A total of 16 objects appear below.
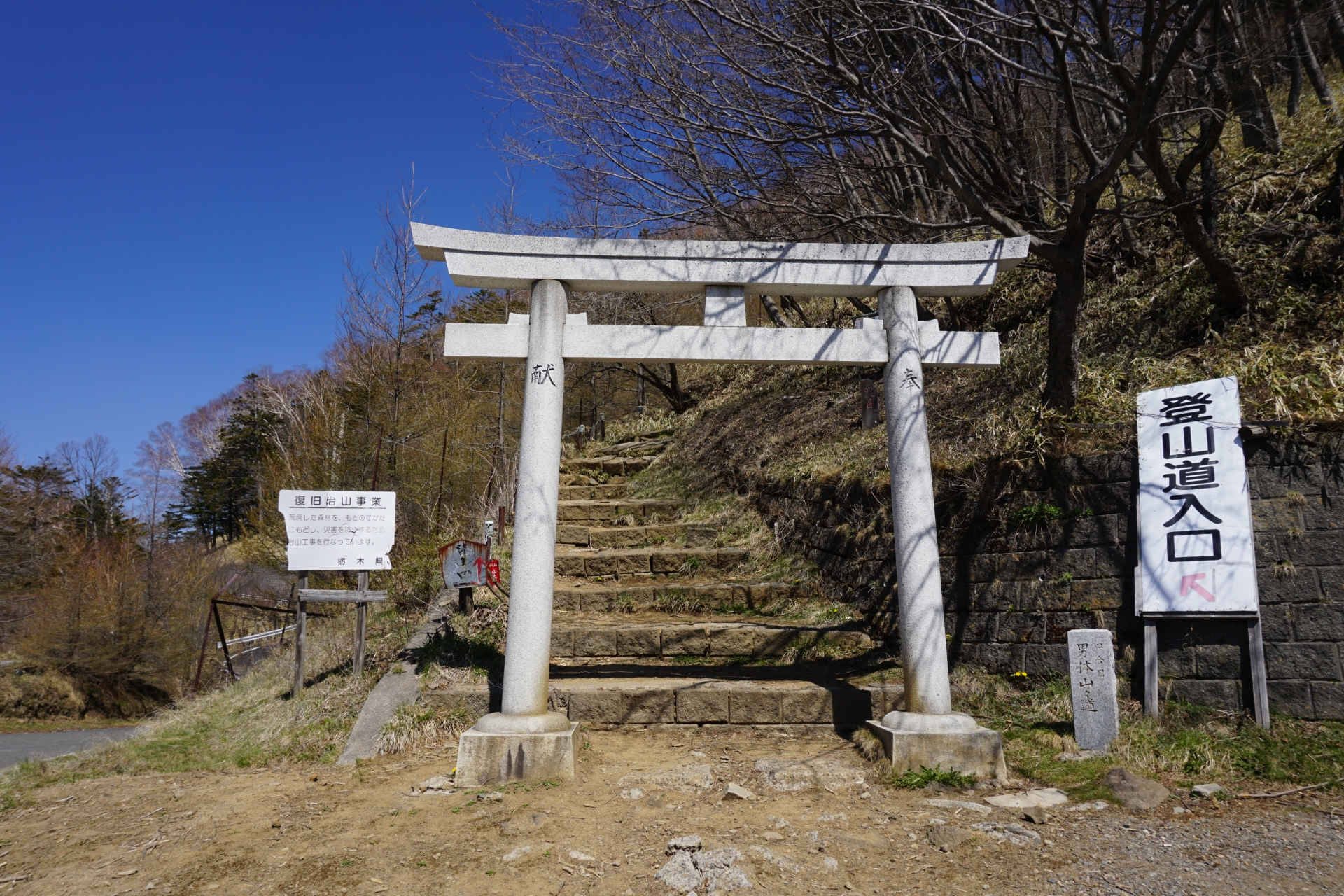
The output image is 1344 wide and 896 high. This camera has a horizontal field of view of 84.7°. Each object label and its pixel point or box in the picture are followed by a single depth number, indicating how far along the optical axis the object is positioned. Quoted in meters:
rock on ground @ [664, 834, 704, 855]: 3.57
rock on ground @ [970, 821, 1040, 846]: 3.59
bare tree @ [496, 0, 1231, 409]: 5.41
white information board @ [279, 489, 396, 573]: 6.55
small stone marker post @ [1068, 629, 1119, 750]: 4.52
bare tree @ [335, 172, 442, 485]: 10.80
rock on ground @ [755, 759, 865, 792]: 4.43
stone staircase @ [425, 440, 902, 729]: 5.36
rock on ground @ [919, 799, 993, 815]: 3.98
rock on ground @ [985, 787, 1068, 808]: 4.00
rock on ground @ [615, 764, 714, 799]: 4.43
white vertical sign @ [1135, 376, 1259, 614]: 4.59
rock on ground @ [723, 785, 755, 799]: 4.21
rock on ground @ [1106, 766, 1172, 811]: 3.90
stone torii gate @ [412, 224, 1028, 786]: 4.82
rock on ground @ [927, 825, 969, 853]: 3.59
